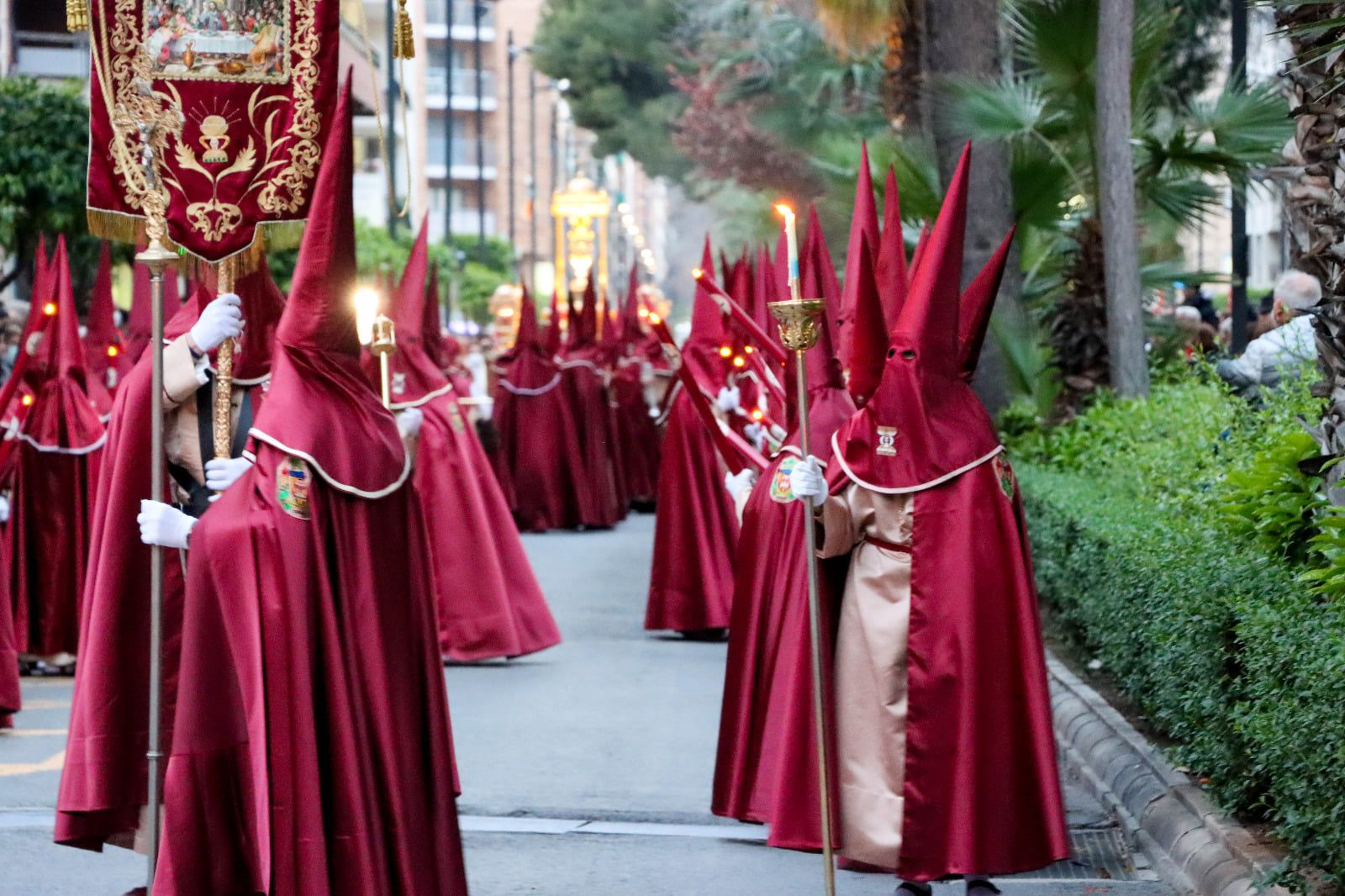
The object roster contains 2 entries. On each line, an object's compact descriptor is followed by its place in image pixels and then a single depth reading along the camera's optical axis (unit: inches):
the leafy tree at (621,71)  1669.5
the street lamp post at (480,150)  1904.5
